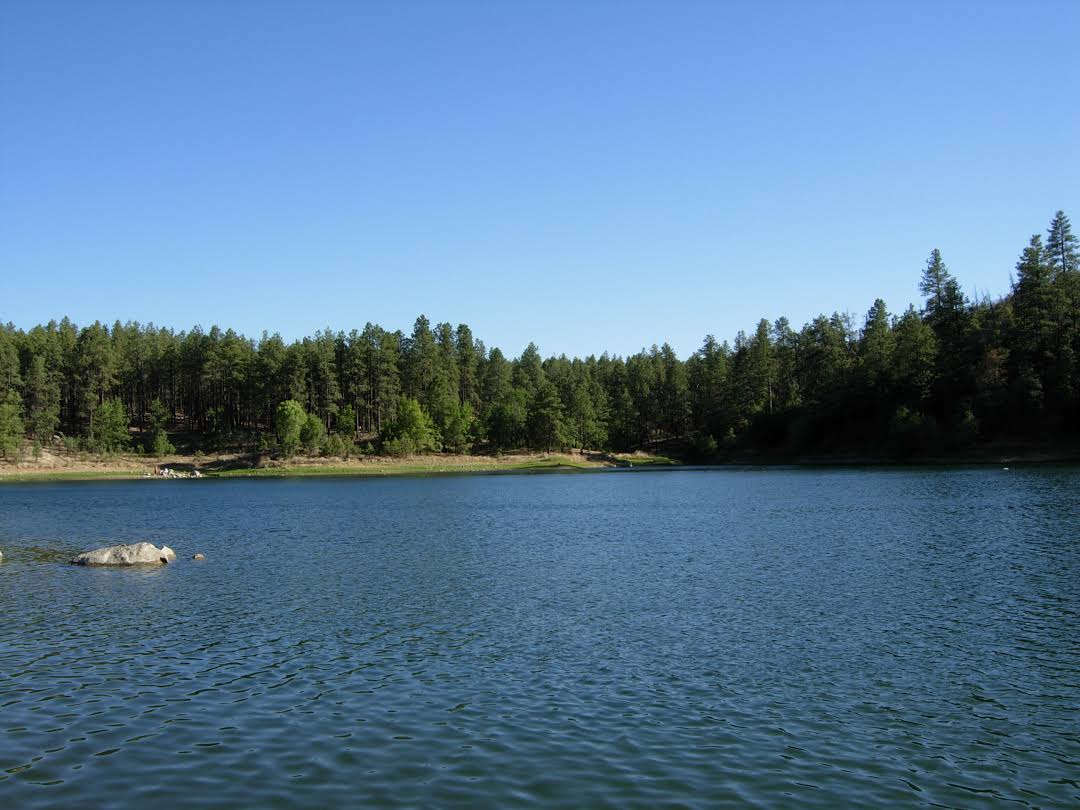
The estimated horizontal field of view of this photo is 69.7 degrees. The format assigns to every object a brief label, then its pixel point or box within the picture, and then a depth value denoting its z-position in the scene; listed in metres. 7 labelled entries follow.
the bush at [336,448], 157.25
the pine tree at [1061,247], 136.38
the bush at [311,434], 155.38
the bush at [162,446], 161.85
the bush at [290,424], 152.00
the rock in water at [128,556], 39.16
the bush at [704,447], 173.50
